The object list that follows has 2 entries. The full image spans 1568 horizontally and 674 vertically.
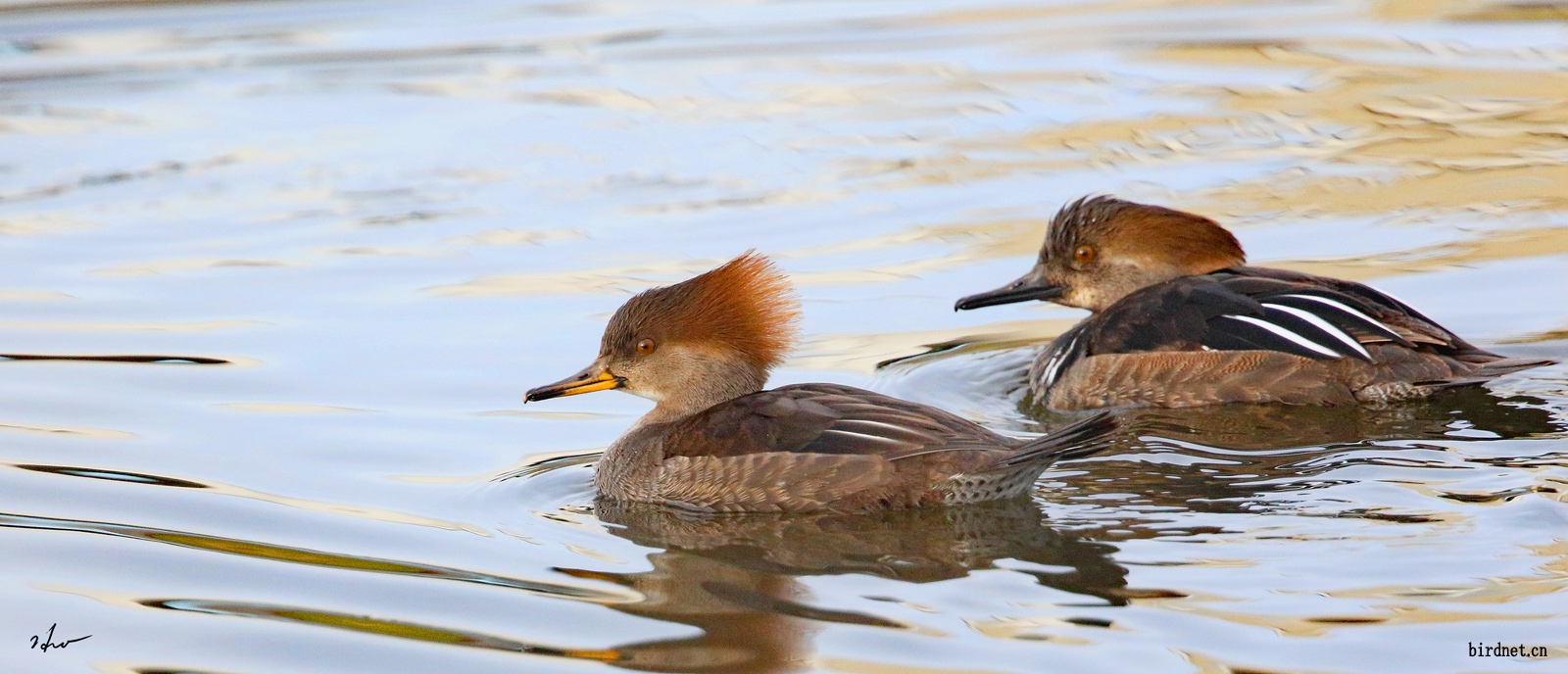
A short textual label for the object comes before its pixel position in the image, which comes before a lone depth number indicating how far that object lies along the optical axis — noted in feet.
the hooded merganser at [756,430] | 41.47
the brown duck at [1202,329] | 49.37
